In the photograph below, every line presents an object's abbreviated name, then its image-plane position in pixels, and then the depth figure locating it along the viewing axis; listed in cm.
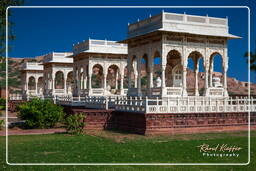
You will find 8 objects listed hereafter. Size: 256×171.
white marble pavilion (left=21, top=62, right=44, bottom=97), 4523
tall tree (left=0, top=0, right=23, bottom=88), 1892
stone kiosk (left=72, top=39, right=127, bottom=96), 2886
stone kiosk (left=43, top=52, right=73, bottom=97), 3706
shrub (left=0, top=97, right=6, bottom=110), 3241
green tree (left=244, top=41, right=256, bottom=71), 2187
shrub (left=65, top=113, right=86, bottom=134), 1634
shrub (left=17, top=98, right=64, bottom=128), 1888
